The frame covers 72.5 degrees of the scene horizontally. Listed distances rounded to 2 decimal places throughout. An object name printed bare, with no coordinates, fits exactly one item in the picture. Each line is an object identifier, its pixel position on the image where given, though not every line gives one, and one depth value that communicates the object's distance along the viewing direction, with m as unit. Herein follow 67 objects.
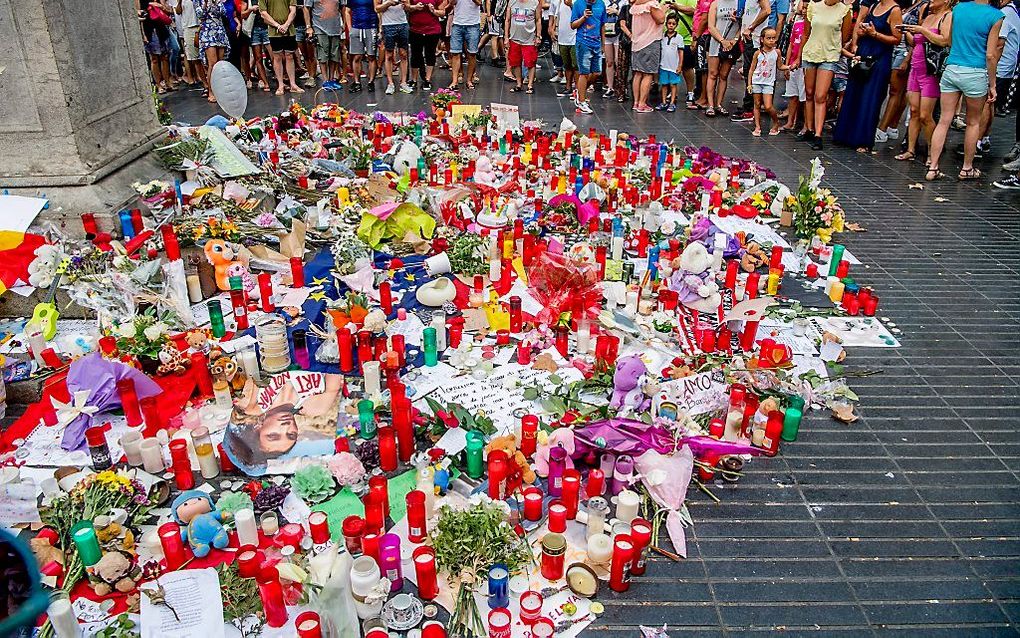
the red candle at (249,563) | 2.55
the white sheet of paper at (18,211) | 4.52
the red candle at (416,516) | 2.75
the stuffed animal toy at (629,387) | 3.52
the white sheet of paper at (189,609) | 2.38
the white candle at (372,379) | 3.66
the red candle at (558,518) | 2.79
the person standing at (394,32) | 10.73
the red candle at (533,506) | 2.90
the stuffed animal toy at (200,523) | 2.73
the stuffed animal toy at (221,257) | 4.73
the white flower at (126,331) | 3.82
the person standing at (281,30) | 10.41
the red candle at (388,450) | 3.18
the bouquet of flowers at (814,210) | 5.83
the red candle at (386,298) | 4.49
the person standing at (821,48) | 8.01
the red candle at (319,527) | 2.74
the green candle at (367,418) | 3.40
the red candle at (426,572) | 2.53
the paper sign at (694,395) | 3.52
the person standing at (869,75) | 8.02
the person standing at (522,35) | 10.81
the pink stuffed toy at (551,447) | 3.16
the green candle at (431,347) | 3.97
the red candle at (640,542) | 2.64
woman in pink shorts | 7.24
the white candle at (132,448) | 3.18
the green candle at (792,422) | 3.47
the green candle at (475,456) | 3.12
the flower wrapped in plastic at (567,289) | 4.40
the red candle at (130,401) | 3.42
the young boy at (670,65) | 10.17
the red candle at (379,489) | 2.79
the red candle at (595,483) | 3.00
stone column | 4.57
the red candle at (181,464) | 3.03
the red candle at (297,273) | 4.84
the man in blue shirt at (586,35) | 10.41
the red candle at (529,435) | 3.24
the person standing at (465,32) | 11.16
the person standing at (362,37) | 10.85
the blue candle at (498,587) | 2.52
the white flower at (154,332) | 3.82
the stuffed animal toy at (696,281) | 4.59
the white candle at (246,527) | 2.71
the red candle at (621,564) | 2.59
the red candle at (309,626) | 2.27
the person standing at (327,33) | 10.77
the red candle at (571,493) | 2.90
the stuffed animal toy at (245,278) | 4.70
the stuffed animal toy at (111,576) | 2.57
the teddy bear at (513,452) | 3.10
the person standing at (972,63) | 6.74
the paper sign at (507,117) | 8.59
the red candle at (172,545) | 2.62
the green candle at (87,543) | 2.60
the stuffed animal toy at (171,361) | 3.74
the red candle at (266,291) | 4.47
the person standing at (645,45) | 9.95
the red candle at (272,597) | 2.42
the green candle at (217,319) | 4.18
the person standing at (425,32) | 11.13
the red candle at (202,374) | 3.65
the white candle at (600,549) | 2.70
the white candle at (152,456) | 3.15
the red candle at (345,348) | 3.92
